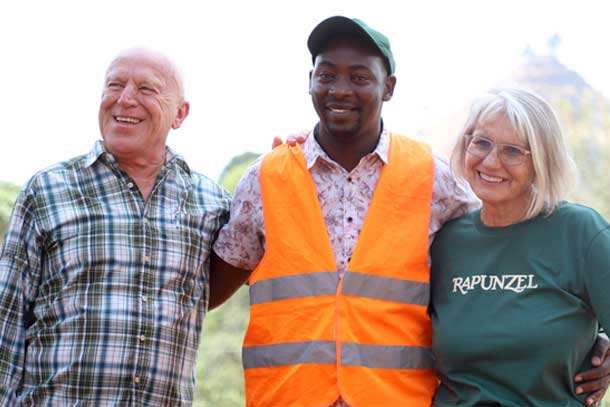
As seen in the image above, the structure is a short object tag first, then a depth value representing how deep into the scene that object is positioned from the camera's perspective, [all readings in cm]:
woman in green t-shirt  296
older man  328
